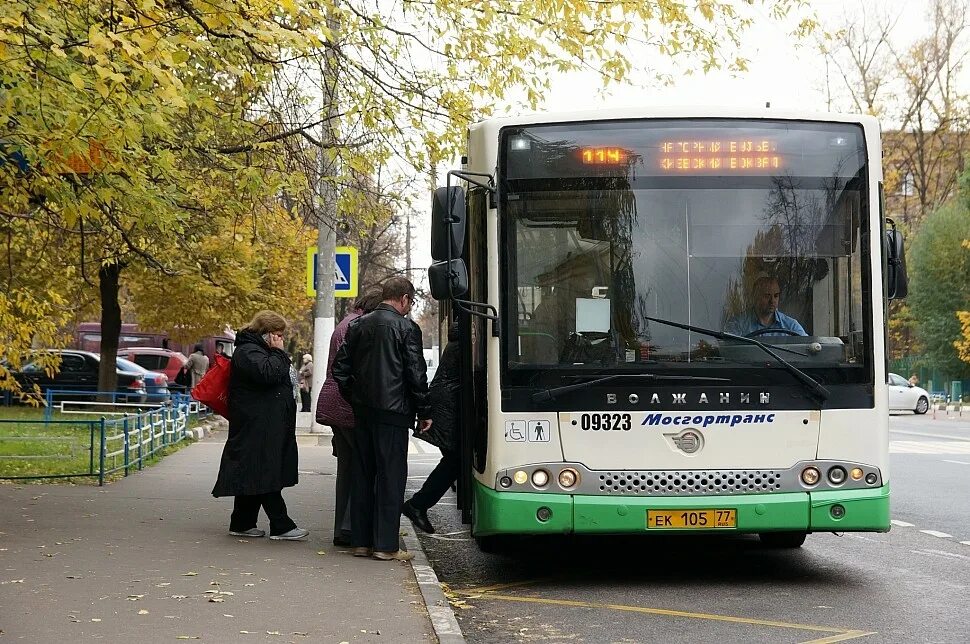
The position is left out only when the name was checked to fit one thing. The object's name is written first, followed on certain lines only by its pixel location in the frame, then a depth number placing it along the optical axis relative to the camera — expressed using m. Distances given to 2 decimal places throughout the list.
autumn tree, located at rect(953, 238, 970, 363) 46.50
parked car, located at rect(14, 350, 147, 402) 40.66
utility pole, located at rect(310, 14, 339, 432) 22.55
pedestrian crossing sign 22.83
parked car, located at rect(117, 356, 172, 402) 39.04
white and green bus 8.50
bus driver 8.57
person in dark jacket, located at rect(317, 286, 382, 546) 10.05
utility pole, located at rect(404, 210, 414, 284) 55.50
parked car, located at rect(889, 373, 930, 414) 42.81
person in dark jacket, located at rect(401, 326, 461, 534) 9.86
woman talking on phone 10.16
